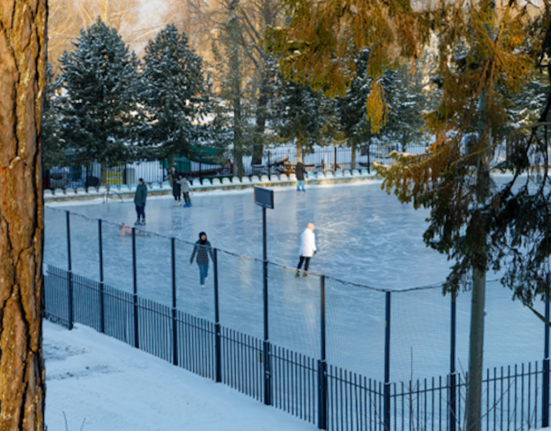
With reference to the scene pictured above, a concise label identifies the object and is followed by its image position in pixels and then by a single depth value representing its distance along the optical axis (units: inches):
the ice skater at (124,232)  890.1
